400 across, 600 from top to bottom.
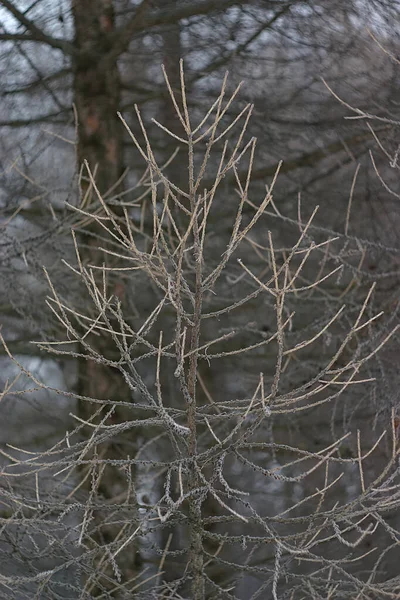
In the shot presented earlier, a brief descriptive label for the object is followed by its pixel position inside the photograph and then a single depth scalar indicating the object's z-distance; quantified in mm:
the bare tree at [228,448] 6398
